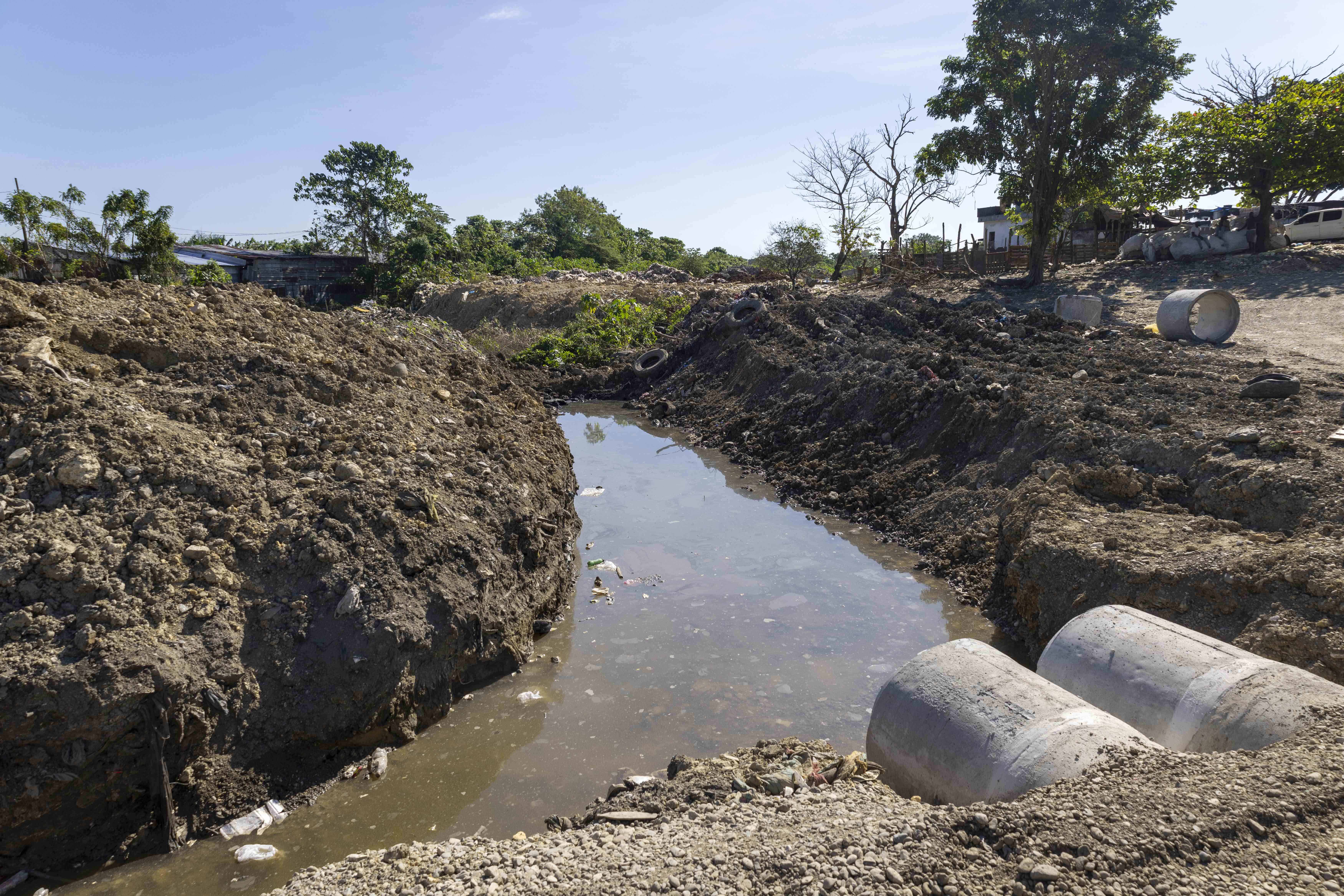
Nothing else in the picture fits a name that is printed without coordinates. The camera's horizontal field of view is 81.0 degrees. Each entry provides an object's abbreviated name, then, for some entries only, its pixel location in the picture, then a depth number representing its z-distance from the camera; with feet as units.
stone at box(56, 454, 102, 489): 15.52
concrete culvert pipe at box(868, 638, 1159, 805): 11.19
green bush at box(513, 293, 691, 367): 64.18
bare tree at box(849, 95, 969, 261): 106.01
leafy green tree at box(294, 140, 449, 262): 118.73
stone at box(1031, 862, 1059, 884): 8.67
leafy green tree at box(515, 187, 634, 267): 138.72
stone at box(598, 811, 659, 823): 12.49
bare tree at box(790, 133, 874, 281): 103.30
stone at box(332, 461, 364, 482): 19.34
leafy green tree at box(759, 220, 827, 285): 98.43
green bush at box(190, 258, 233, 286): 66.03
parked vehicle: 75.72
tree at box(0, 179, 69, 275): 60.85
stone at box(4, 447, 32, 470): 15.55
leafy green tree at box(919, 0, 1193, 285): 65.16
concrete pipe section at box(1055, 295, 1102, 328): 52.11
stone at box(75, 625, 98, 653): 13.21
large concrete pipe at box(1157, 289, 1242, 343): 43.73
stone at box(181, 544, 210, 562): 15.56
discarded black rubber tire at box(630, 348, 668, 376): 59.62
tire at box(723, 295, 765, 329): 56.29
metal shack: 99.40
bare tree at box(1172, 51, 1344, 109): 88.97
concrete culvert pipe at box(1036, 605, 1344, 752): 11.46
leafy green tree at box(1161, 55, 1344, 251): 66.64
